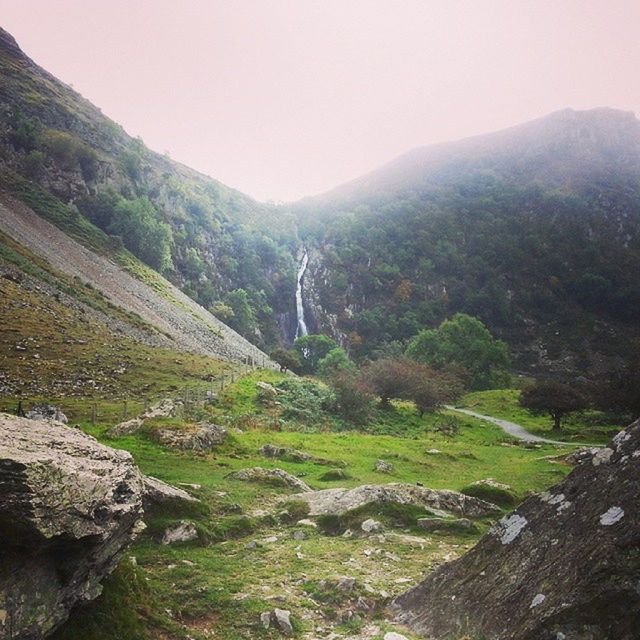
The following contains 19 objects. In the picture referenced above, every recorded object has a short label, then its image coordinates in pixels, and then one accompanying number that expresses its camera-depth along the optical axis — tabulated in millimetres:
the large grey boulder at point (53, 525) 4695
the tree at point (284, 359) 60603
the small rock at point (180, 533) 10453
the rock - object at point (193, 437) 19969
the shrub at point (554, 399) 45625
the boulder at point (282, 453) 21986
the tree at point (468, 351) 86875
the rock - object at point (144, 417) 20359
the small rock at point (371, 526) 12335
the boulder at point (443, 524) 12805
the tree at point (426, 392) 48406
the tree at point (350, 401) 40906
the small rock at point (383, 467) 21745
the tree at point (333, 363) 71069
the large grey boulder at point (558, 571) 4914
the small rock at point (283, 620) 7176
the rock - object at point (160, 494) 11102
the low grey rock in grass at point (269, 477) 16641
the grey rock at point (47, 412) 20209
